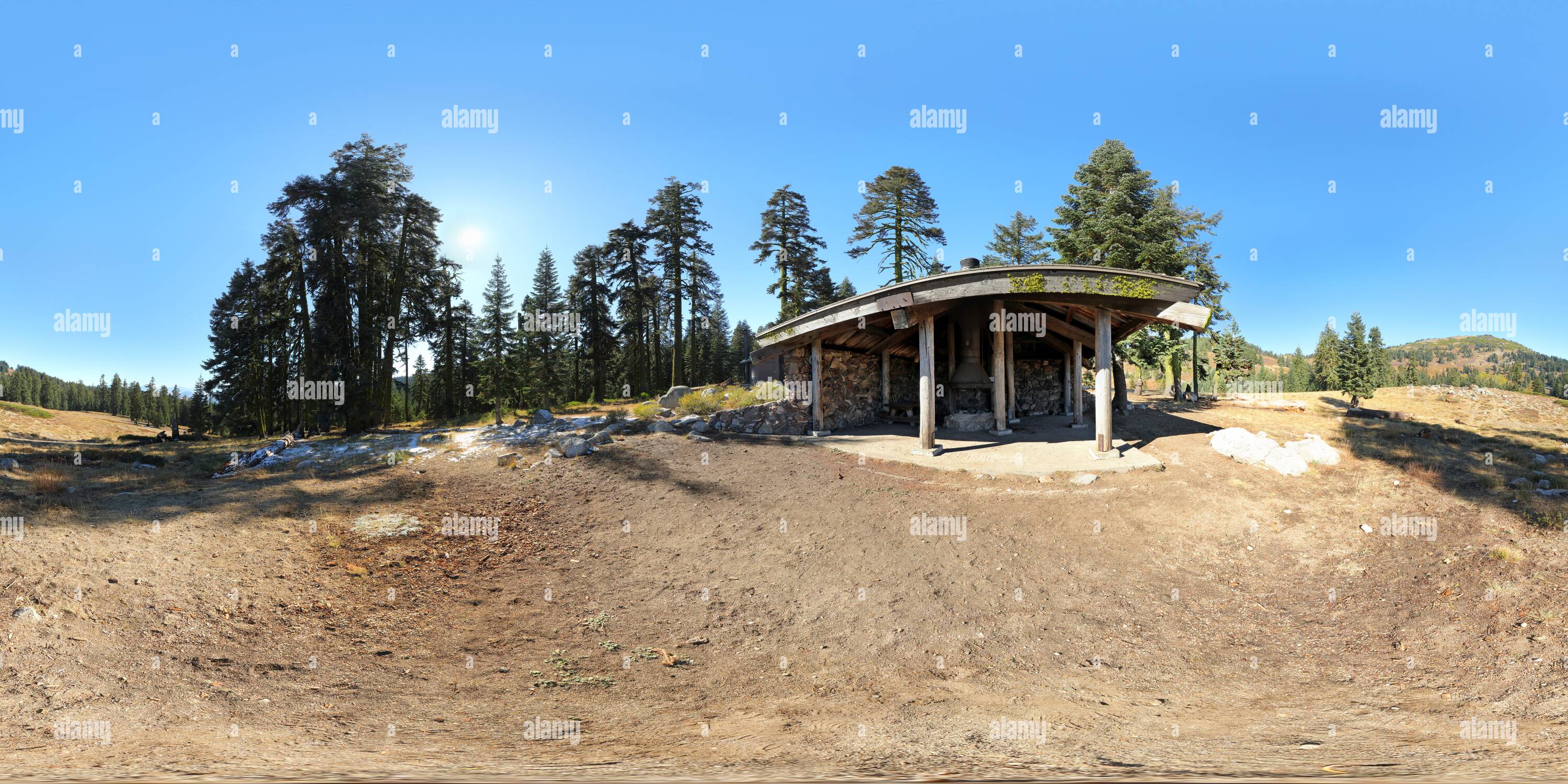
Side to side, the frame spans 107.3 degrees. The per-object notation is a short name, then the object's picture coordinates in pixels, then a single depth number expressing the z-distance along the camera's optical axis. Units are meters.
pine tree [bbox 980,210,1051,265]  39.91
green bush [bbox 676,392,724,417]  19.96
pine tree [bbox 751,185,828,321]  32.44
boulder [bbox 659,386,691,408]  24.12
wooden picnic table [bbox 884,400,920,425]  20.69
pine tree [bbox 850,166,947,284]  30.20
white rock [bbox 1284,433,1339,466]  11.67
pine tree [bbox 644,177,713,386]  34.78
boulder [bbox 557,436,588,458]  13.96
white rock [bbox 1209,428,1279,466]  11.93
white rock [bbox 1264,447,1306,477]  11.26
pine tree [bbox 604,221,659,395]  36.16
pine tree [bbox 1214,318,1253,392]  40.09
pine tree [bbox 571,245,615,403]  38.56
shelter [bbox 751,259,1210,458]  13.39
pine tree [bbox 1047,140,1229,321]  27.02
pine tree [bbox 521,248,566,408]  39.62
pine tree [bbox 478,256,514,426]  41.00
